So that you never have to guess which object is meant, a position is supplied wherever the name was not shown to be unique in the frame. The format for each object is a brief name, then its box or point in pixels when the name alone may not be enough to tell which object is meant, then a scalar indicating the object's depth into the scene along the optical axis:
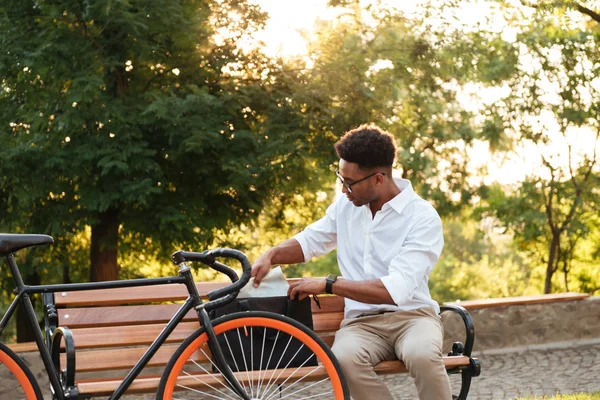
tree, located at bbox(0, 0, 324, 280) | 10.50
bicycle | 3.63
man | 4.01
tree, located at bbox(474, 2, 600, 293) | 15.89
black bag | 3.90
